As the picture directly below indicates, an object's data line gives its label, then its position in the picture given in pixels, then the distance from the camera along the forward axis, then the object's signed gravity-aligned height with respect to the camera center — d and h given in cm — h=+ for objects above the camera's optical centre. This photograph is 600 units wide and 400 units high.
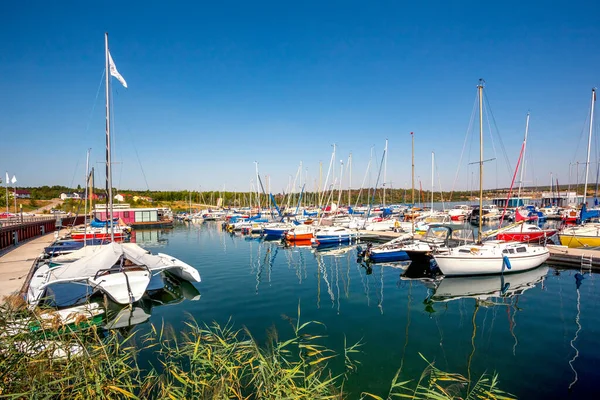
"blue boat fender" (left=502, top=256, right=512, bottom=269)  2238 -451
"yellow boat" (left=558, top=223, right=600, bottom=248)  2931 -385
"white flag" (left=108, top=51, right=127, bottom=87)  1906 +724
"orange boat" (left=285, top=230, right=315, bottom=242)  4200 -524
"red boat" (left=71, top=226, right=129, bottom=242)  3620 -438
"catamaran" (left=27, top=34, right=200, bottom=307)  1541 -376
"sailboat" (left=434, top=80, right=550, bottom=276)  2223 -434
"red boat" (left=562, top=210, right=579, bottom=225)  5456 -368
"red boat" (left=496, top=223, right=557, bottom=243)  3347 -402
